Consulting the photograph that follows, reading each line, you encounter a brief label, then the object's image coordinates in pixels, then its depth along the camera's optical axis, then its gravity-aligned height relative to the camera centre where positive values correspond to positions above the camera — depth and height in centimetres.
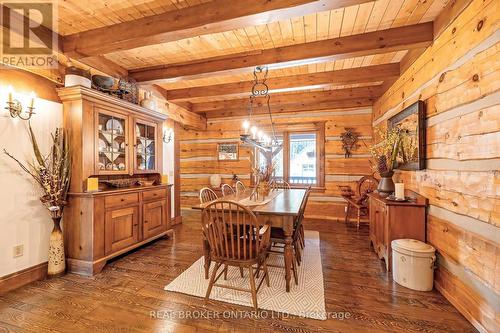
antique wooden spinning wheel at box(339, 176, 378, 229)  440 -57
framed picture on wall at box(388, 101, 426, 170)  250 +36
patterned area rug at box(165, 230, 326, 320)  193 -119
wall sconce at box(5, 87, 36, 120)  215 +57
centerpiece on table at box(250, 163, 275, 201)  300 -22
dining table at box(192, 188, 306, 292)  214 -46
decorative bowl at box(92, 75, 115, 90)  282 +107
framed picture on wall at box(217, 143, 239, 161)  582 +39
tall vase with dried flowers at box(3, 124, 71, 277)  238 -14
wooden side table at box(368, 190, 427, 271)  244 -60
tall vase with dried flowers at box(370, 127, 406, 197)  297 +6
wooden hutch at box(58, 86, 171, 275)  254 -18
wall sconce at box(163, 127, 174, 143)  436 +62
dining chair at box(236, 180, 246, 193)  381 -38
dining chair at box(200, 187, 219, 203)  274 -38
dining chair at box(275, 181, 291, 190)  457 -41
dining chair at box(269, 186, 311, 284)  229 -73
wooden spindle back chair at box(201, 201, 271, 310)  186 -65
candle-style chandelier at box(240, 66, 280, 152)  283 +43
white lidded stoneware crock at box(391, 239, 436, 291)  216 -96
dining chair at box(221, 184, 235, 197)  378 -41
